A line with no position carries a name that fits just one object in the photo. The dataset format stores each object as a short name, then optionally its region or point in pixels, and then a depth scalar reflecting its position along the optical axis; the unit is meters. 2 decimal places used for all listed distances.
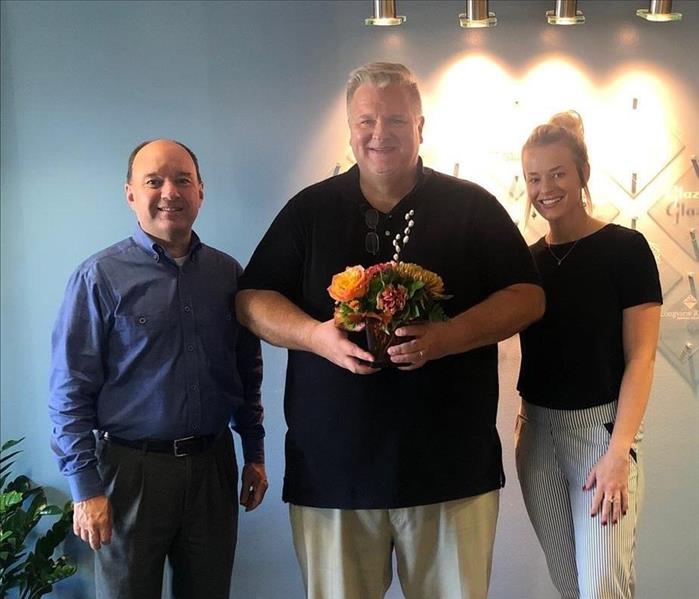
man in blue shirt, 1.57
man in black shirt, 1.48
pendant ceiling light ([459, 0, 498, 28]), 2.15
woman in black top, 1.61
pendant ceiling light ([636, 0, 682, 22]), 2.14
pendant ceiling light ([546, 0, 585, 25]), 2.15
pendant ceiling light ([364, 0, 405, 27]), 2.17
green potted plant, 2.12
